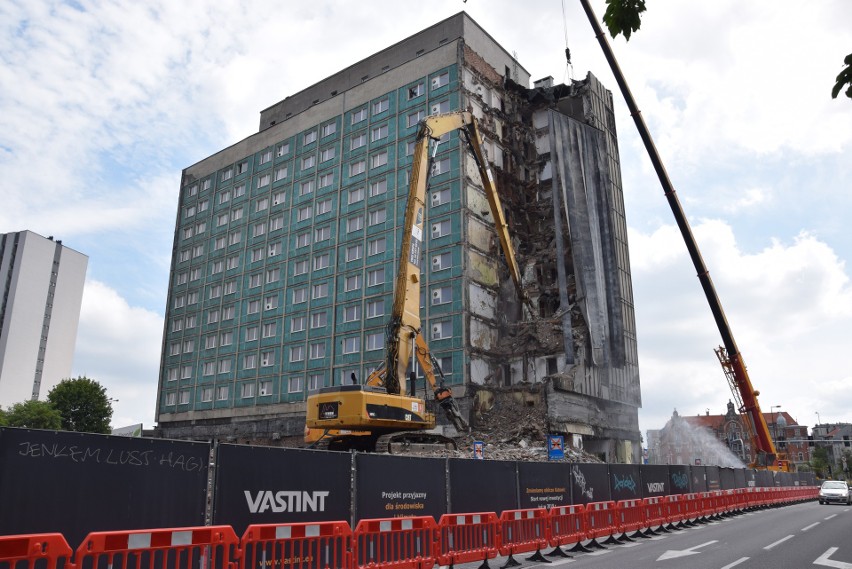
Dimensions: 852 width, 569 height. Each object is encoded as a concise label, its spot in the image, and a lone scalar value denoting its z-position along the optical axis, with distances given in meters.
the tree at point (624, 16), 4.64
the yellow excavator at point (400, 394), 22.67
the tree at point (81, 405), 65.25
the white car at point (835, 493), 31.00
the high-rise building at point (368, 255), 44.94
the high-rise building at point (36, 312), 98.25
